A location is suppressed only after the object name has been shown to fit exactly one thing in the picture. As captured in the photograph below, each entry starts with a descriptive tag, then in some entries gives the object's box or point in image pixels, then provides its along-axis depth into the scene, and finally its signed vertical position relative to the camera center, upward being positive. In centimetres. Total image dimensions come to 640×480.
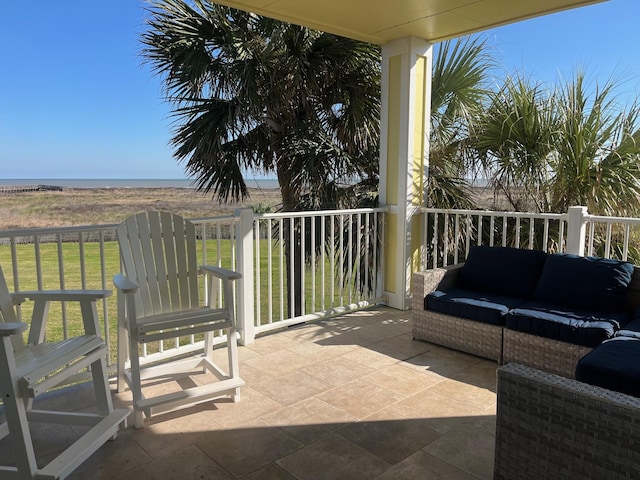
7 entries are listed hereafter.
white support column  430 +33
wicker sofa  278 -98
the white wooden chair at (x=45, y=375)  173 -77
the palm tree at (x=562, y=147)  416 +36
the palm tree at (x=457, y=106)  490 +90
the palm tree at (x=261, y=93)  494 +105
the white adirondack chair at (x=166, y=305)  239 -70
